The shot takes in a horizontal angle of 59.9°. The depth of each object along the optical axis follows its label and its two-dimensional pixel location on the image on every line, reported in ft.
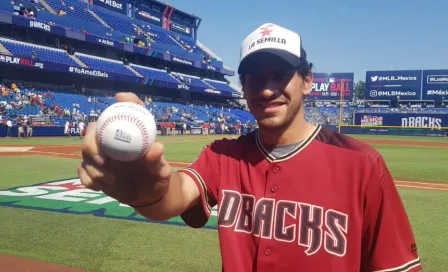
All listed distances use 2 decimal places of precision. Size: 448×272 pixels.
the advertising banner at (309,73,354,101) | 199.41
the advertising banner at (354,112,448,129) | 159.76
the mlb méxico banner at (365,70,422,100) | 183.11
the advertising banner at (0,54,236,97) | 94.48
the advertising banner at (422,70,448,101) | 178.91
